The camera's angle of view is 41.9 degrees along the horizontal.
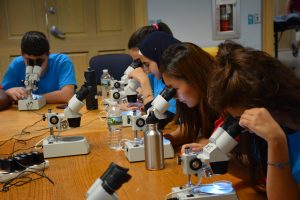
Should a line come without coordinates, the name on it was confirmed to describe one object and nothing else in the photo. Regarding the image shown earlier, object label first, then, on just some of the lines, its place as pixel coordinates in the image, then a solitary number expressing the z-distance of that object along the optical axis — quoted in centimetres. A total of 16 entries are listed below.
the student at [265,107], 111
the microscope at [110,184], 79
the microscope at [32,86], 275
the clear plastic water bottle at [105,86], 310
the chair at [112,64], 402
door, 472
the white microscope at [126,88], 260
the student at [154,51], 231
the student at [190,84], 175
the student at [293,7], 643
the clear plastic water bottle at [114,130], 195
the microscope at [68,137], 178
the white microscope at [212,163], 112
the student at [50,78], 305
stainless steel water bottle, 150
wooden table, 132
